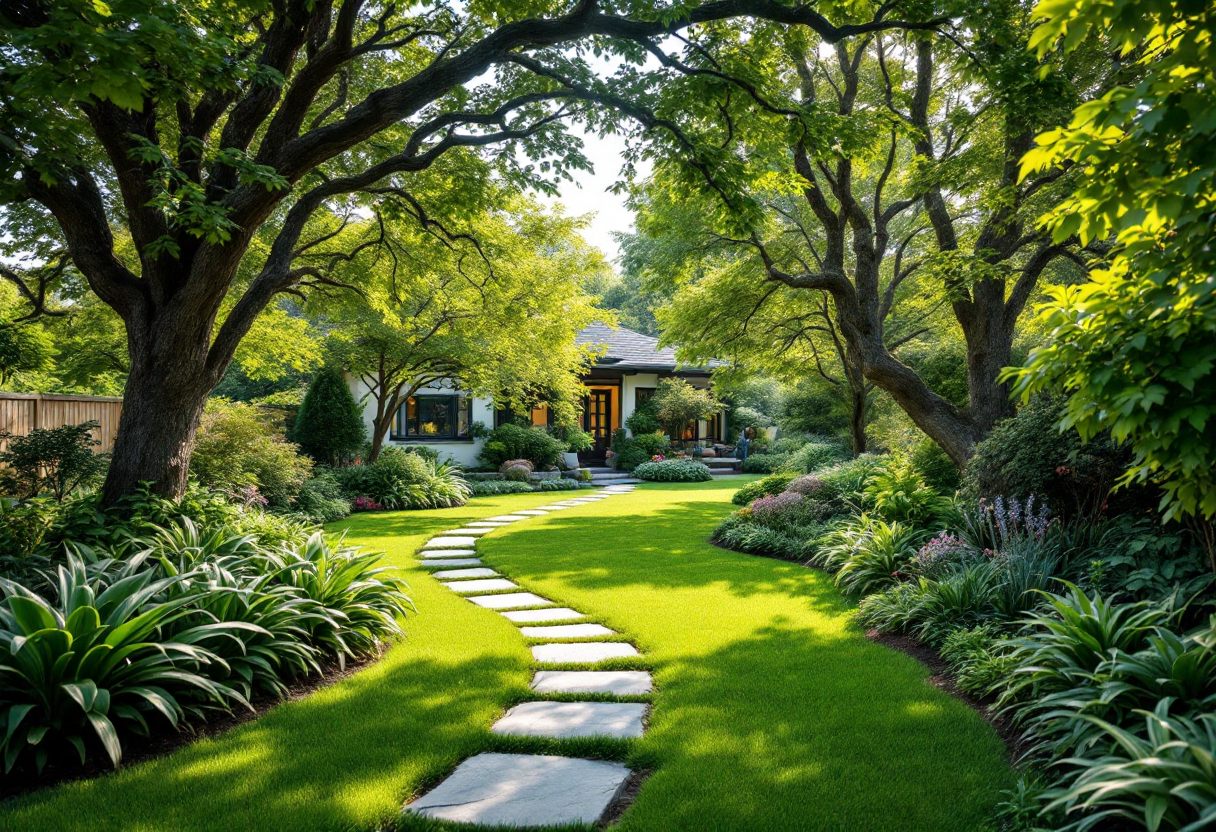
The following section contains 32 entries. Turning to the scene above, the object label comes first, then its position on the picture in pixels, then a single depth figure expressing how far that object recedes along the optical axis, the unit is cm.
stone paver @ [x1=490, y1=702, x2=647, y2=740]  354
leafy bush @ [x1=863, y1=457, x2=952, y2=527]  743
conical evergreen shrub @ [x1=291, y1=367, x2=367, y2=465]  1544
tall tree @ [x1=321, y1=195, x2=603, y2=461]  1082
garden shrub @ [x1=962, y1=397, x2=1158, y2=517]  495
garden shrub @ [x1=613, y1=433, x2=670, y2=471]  2256
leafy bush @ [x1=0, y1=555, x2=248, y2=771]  307
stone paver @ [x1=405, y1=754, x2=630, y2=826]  275
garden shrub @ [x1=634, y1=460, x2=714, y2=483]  2073
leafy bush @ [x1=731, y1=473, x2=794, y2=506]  1177
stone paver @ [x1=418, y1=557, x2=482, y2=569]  798
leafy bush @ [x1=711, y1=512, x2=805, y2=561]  862
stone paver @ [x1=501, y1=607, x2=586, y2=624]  576
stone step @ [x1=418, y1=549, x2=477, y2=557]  864
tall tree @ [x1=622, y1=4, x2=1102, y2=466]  652
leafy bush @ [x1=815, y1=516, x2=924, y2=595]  646
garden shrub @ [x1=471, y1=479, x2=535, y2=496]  1703
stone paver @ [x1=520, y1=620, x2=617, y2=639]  532
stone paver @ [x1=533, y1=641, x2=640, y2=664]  476
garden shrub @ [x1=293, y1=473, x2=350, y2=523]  1173
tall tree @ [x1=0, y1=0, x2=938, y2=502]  440
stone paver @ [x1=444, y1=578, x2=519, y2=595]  677
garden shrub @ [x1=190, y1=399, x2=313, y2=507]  952
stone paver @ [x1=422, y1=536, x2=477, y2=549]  932
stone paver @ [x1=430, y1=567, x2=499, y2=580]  740
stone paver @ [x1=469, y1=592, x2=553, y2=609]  622
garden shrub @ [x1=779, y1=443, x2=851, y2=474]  1538
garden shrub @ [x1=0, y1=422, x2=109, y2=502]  689
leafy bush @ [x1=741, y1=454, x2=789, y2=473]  2269
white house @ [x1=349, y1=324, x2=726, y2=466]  2127
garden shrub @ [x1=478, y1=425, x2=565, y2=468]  2052
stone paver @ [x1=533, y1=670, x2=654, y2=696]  416
